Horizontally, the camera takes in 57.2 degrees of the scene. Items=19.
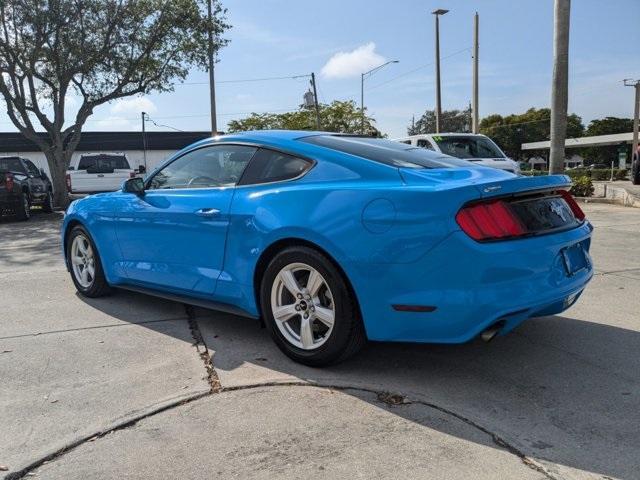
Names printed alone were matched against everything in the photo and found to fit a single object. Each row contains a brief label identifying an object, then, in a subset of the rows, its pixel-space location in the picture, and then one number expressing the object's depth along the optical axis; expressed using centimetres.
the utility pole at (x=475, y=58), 2645
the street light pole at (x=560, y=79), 1230
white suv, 1329
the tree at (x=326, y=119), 4347
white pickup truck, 1652
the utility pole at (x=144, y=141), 5106
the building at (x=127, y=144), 4928
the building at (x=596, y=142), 6106
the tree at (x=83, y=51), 1664
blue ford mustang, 312
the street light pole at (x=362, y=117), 4196
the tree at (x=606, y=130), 8294
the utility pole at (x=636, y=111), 4528
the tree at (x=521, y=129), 8869
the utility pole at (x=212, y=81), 1973
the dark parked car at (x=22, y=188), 1399
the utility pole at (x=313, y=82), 3578
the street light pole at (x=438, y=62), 2711
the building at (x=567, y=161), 8931
